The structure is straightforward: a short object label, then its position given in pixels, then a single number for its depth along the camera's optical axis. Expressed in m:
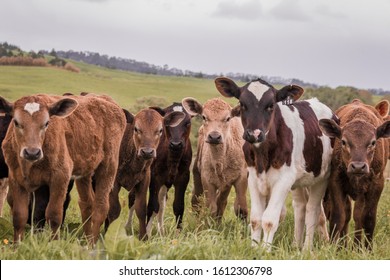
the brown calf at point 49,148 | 15.80
